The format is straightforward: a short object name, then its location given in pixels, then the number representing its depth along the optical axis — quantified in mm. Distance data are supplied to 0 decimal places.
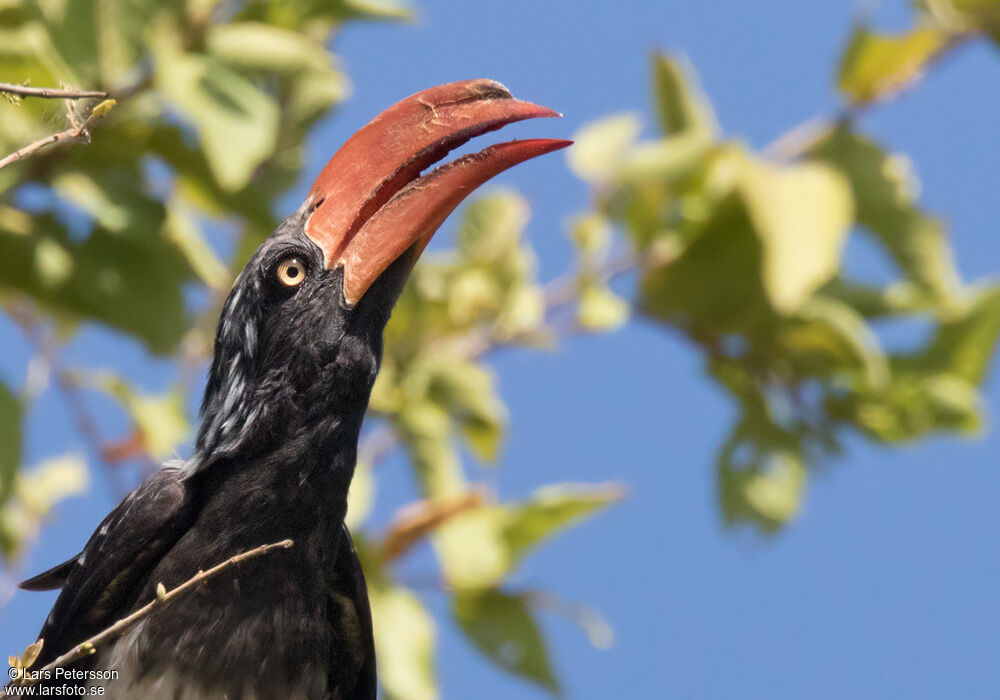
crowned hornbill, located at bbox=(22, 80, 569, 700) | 6605
